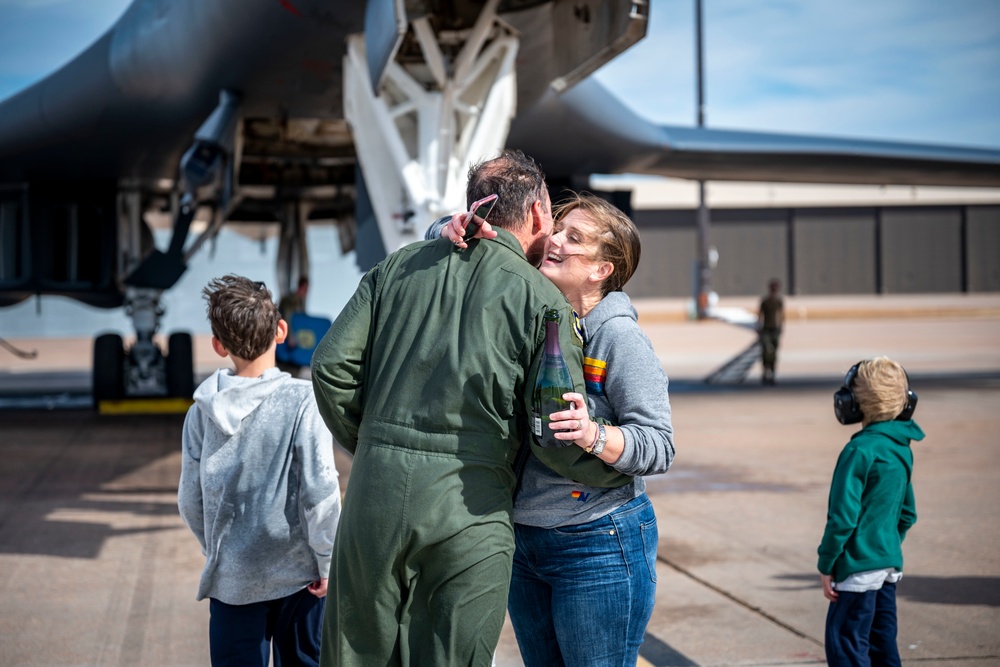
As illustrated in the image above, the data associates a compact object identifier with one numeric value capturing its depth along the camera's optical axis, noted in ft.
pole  107.34
